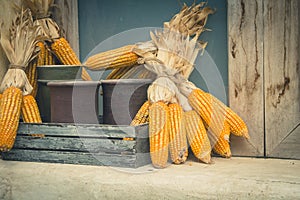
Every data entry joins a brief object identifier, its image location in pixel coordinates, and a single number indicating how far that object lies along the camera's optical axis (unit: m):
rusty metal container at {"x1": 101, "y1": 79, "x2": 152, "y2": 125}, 2.29
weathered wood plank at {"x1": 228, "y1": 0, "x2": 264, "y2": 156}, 2.34
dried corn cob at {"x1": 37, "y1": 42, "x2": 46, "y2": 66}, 2.66
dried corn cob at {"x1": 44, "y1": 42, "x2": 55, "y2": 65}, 2.69
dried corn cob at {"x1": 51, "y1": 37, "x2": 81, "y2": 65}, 2.64
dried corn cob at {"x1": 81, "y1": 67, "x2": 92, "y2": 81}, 2.63
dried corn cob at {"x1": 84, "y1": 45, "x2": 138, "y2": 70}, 2.40
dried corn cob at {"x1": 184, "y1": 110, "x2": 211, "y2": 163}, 2.22
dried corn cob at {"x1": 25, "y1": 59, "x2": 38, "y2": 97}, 2.66
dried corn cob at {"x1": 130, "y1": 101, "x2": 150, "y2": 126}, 2.28
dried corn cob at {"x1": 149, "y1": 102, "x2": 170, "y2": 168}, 2.14
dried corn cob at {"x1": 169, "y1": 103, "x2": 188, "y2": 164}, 2.19
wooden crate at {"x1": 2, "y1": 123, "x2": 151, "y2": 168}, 2.17
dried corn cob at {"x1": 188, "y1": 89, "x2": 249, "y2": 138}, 2.26
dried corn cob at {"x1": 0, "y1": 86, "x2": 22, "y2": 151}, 2.31
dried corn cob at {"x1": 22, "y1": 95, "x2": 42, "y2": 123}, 2.44
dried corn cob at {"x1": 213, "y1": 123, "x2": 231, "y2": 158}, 2.25
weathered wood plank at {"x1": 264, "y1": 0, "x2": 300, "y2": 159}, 2.28
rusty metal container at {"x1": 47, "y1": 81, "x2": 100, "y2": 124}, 2.36
